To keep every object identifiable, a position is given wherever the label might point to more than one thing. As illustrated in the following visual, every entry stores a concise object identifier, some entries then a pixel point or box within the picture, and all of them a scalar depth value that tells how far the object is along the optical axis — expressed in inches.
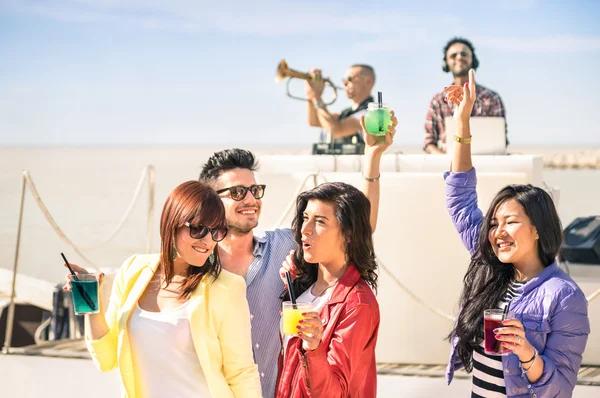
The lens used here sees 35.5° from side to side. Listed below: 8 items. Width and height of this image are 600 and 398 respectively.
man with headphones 277.1
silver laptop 249.0
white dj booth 239.1
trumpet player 271.1
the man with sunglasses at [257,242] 139.1
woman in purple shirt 118.9
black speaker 278.4
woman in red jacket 108.3
